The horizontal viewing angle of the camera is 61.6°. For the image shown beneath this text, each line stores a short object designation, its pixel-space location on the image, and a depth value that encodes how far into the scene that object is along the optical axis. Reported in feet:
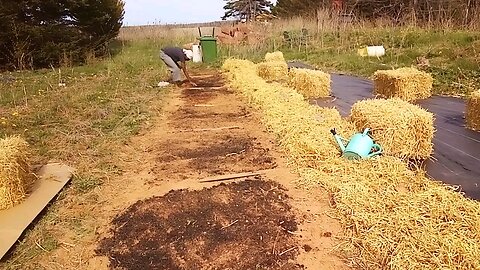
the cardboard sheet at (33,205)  9.95
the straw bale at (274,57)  37.99
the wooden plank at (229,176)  12.96
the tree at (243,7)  142.00
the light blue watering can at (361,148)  12.64
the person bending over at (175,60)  31.37
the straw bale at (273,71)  31.81
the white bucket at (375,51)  39.73
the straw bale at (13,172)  11.31
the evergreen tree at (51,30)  43.80
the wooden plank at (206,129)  19.39
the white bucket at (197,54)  48.19
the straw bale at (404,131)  13.50
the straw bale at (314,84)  24.56
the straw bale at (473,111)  15.47
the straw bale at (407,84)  21.89
